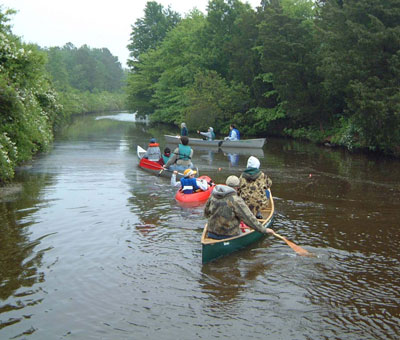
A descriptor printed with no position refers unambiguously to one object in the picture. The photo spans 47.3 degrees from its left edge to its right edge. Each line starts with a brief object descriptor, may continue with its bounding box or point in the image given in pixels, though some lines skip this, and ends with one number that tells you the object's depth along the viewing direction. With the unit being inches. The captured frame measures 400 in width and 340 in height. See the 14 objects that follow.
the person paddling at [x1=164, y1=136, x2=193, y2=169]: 708.7
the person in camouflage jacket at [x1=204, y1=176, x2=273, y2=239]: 356.2
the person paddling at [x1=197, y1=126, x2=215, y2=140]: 1311.5
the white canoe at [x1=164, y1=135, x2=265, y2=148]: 1227.2
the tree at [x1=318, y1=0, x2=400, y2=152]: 926.4
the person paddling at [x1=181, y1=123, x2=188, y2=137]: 1182.3
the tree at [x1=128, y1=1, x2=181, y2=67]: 3085.6
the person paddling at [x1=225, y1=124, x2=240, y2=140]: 1244.5
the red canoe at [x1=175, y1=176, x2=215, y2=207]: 563.2
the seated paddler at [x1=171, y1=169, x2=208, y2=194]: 572.7
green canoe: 354.9
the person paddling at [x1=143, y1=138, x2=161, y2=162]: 832.3
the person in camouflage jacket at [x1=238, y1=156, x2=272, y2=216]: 430.6
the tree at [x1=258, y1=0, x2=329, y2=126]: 1387.8
